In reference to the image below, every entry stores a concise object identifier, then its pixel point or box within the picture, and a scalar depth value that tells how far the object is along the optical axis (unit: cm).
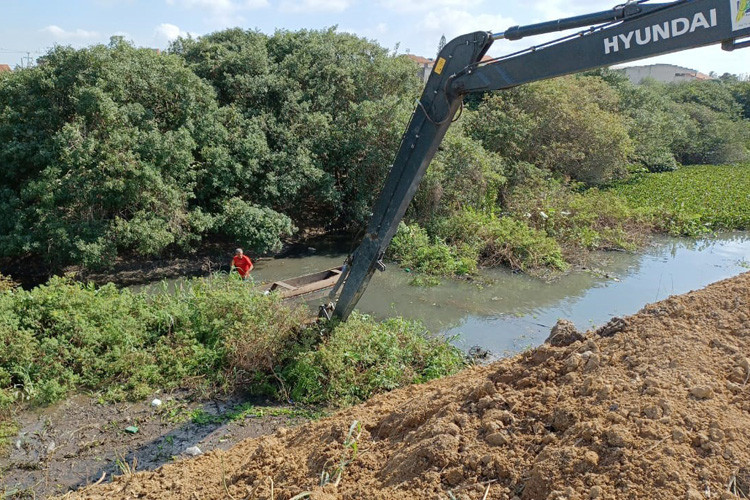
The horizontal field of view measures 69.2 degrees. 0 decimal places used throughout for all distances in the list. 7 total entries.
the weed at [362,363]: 688
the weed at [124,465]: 484
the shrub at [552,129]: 2078
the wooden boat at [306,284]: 1036
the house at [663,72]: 7281
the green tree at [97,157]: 1118
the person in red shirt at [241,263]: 1039
